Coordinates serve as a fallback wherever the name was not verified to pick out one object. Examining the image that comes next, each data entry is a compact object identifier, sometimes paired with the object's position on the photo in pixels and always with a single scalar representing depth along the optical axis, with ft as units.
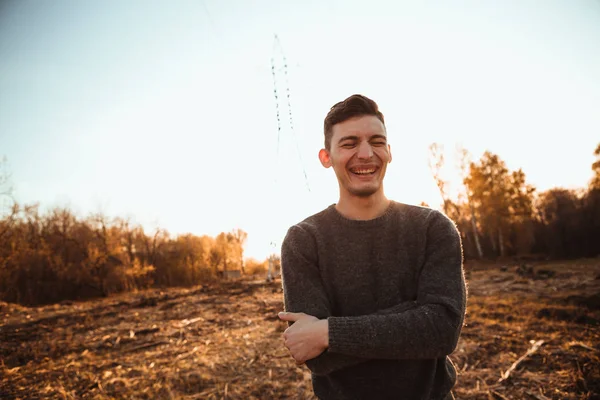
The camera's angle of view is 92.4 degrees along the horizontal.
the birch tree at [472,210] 89.20
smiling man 5.34
